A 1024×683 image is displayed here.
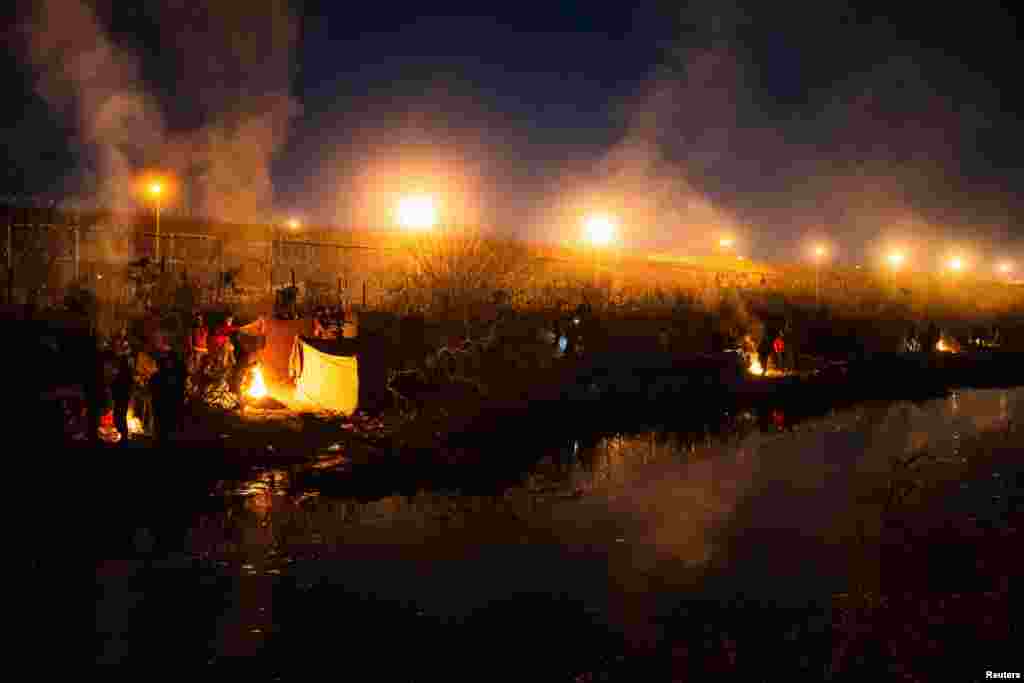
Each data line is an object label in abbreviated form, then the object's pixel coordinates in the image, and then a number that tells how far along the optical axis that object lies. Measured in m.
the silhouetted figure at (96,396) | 13.72
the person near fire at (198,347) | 17.25
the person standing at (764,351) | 30.75
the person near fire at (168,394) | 14.43
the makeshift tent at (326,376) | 17.80
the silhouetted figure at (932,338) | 39.56
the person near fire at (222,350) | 17.41
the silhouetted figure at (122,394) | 13.86
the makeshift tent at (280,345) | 18.39
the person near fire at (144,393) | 15.18
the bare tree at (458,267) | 23.66
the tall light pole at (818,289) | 44.36
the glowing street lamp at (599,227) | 30.53
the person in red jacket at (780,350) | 31.17
